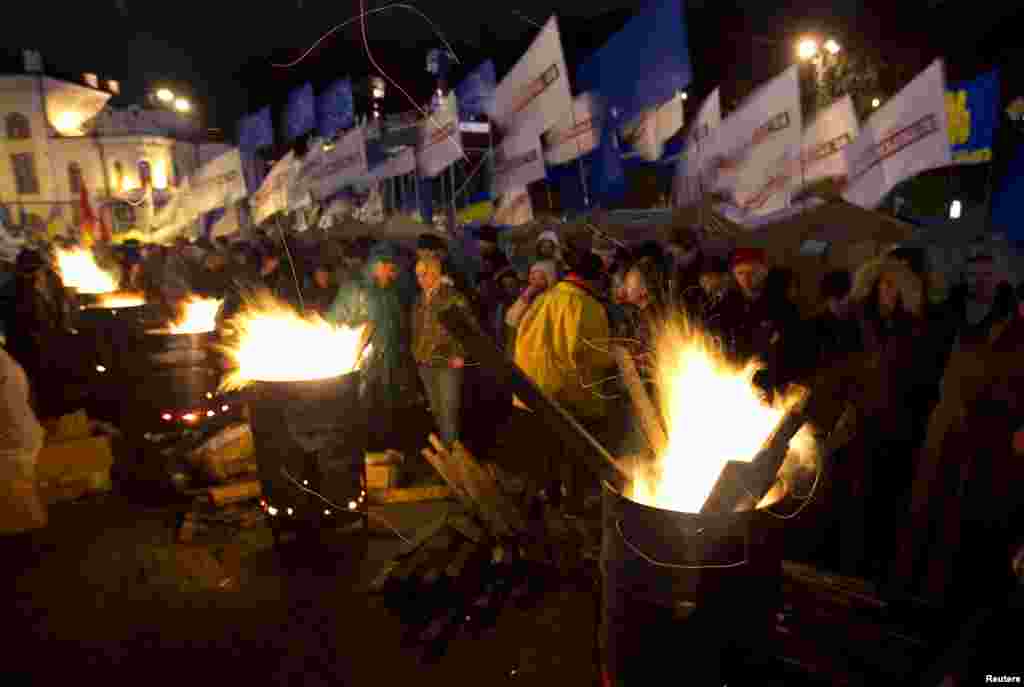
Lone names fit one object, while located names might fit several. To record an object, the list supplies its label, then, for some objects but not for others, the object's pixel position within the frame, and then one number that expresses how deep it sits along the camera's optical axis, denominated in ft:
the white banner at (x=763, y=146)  21.66
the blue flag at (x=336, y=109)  41.34
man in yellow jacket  15.53
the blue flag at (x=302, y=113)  43.73
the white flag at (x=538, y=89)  23.20
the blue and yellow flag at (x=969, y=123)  30.45
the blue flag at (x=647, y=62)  21.35
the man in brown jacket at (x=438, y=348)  19.40
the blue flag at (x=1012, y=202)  21.63
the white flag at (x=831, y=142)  23.67
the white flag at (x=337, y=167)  35.01
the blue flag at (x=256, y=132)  44.73
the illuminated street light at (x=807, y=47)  43.09
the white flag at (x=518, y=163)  26.21
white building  154.40
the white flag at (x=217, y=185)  40.60
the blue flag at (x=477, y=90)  30.42
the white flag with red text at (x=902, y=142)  18.61
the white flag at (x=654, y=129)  27.50
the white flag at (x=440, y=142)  30.76
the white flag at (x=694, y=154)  26.08
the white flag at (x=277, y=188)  38.52
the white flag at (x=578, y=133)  26.35
